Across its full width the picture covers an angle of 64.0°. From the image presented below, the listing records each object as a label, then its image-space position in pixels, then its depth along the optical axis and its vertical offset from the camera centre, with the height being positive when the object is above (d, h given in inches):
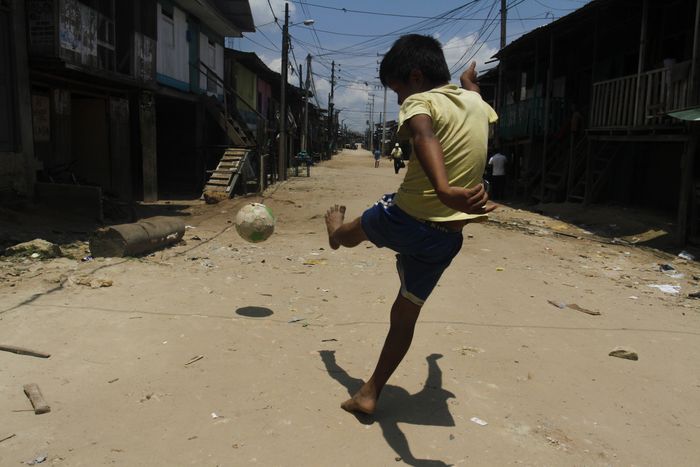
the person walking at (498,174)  676.1 -15.3
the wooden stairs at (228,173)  589.9 -21.6
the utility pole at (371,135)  3823.8 +150.0
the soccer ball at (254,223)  197.8 -24.3
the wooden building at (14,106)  354.3 +25.8
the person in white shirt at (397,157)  1312.7 +1.8
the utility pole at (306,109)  1557.8 +132.0
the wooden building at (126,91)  384.2 +55.0
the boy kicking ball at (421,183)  100.0 -4.3
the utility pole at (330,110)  2377.7 +200.1
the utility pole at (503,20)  866.8 +217.9
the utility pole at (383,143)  2959.9 +77.1
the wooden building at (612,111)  390.3 +48.6
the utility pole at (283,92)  906.1 +99.5
